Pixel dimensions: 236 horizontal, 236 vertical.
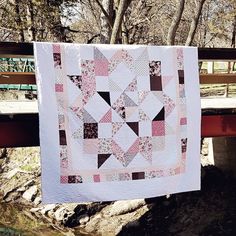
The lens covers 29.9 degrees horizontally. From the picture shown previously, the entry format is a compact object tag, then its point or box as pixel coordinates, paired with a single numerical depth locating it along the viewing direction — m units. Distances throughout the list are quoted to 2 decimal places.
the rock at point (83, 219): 8.97
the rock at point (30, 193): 10.33
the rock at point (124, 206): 9.04
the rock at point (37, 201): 10.13
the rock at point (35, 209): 9.78
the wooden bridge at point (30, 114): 4.50
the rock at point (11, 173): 11.45
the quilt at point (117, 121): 4.42
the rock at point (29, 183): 10.72
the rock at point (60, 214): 9.16
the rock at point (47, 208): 9.60
